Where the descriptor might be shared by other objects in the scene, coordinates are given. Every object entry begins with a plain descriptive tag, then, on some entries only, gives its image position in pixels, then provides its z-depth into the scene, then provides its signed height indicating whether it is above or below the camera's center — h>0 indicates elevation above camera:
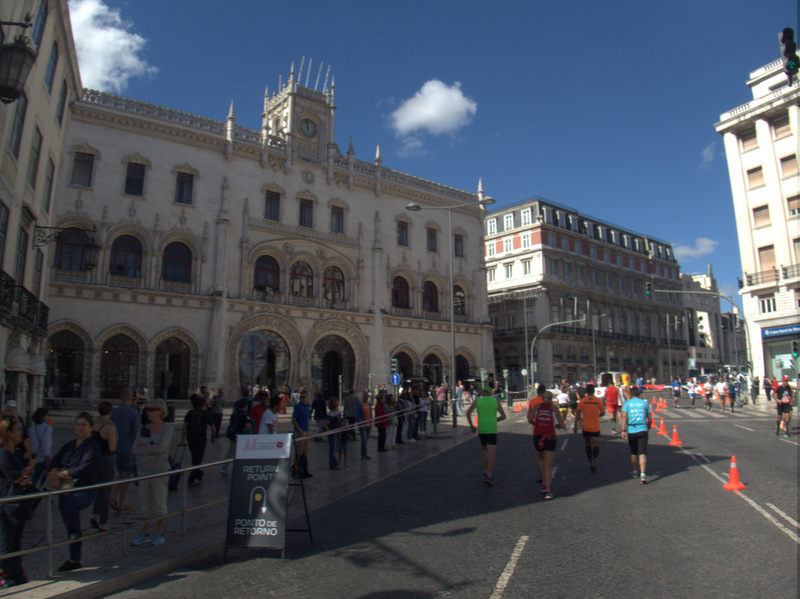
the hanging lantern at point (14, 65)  8.44 +4.90
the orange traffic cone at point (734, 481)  9.09 -1.63
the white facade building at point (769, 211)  35.38 +10.97
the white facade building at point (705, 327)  83.88 +8.44
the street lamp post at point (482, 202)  22.92 +7.87
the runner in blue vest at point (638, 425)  10.08 -0.78
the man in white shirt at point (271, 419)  10.59 -0.59
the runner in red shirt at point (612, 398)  17.36 -0.50
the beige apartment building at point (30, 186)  14.57 +5.95
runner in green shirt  10.23 -0.84
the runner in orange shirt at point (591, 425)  11.03 -0.84
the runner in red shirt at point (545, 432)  9.26 -0.83
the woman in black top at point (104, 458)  6.68 -0.84
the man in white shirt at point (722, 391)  28.89 -0.56
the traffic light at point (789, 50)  8.98 +5.36
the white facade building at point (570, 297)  55.97 +9.19
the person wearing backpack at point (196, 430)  10.48 -0.78
